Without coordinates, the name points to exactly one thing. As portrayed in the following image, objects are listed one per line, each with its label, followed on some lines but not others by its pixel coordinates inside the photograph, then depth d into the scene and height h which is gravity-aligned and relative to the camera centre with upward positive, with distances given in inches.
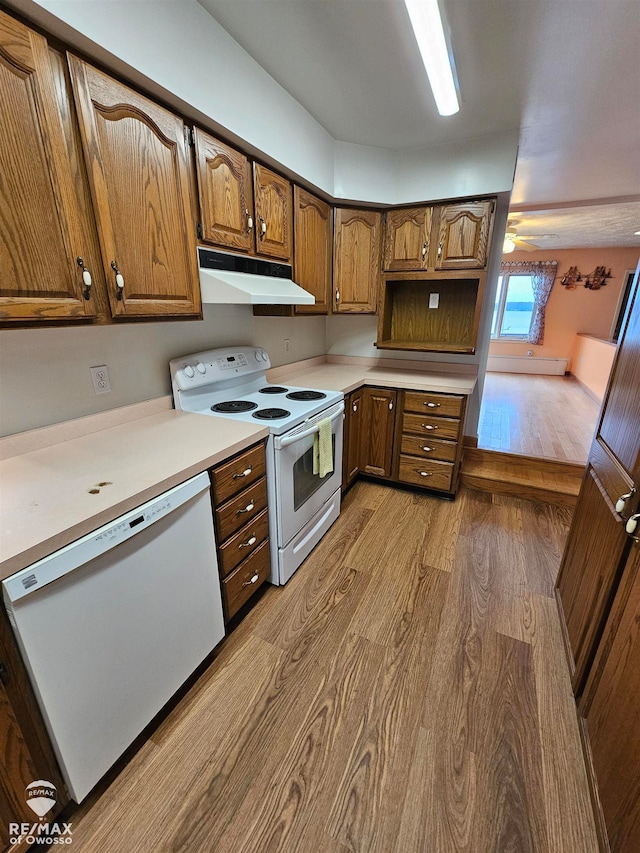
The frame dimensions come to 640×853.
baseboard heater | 275.4 -40.5
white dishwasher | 34.5 -35.2
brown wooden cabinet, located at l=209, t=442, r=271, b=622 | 56.9 -36.5
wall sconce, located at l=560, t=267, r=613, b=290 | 249.0 +23.8
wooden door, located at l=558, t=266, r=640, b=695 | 45.6 -27.4
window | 278.1 +3.7
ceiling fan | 141.2 +30.0
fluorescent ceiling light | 42.8 +35.4
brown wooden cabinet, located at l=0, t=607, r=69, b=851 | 32.7 -40.8
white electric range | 68.9 -21.4
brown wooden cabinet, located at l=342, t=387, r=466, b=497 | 101.7 -36.4
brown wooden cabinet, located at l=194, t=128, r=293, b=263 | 60.2 +20.0
